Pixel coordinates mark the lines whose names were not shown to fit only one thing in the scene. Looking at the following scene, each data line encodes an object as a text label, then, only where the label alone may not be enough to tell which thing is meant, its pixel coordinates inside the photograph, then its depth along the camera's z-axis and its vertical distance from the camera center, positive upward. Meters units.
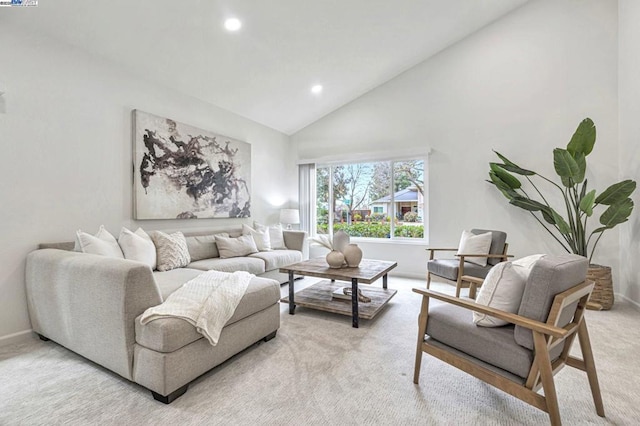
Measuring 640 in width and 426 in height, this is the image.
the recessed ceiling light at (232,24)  2.94 +1.97
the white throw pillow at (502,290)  1.44 -0.40
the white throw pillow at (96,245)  2.38 -0.29
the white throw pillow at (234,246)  3.73 -0.46
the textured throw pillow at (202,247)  3.53 -0.44
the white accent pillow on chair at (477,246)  3.41 -0.41
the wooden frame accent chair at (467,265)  3.23 -0.63
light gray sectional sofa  1.61 -0.71
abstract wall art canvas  3.30 +0.54
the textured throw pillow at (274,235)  4.55 -0.37
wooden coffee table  2.69 -0.94
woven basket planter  3.10 -0.81
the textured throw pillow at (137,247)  2.70 -0.34
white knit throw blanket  1.68 -0.58
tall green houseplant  3.02 +0.20
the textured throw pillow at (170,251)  2.99 -0.42
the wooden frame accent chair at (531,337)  1.27 -0.64
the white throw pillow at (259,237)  4.32 -0.38
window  4.82 +0.25
